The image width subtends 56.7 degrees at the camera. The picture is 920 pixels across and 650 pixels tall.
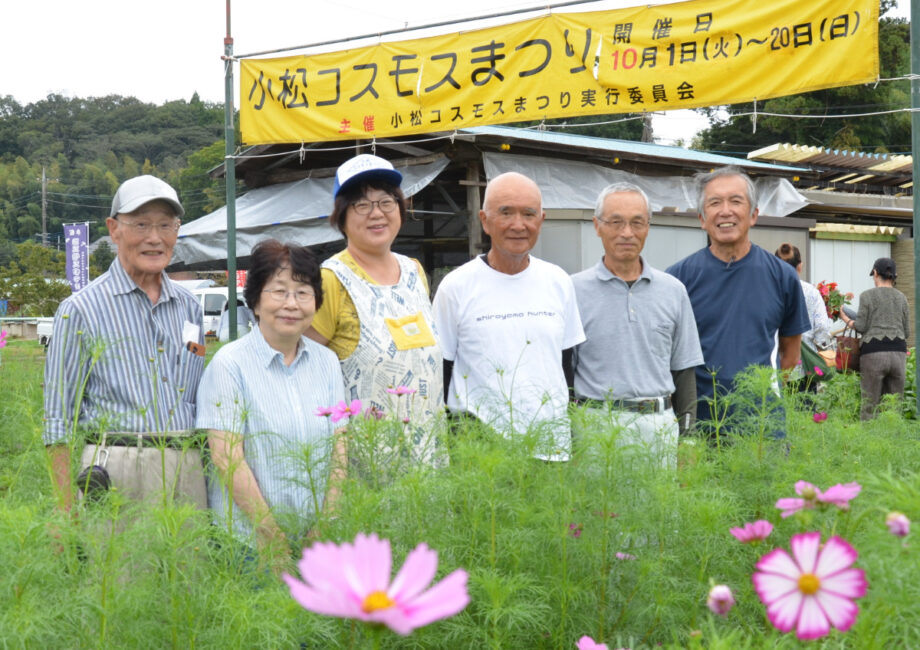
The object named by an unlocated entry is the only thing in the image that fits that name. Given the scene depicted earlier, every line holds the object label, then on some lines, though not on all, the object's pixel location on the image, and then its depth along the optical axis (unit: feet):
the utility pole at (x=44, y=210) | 137.54
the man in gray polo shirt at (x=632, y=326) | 8.93
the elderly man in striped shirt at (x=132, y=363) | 6.43
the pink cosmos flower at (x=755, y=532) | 3.95
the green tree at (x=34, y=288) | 74.54
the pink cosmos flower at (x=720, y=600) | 3.30
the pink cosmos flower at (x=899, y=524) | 3.01
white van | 60.20
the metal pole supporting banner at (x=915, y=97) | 13.14
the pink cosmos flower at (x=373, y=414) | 6.28
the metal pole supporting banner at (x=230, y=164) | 23.44
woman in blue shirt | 5.96
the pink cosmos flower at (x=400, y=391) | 6.64
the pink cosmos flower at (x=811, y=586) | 2.66
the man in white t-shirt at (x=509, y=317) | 8.38
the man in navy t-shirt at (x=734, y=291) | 9.73
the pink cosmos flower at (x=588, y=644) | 4.03
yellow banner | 16.12
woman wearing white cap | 7.88
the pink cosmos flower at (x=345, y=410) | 6.13
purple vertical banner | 42.40
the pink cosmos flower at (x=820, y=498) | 3.51
